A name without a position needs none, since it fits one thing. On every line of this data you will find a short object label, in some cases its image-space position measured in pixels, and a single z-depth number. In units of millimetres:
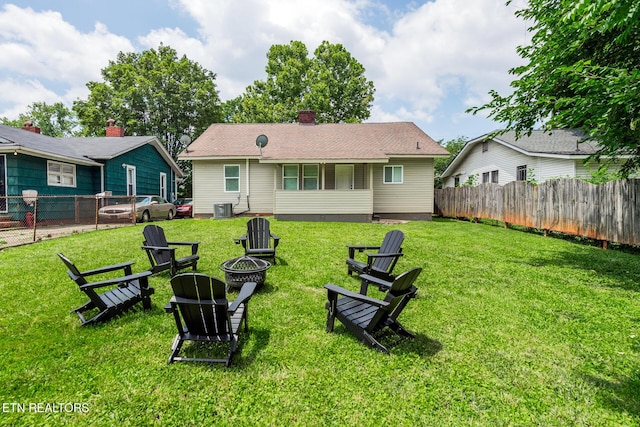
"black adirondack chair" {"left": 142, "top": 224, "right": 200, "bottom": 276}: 5250
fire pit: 4613
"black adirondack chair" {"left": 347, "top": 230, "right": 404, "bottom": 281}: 5074
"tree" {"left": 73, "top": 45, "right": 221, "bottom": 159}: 29031
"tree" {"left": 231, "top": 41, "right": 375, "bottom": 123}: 31469
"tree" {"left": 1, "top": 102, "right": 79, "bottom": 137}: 47406
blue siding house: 11852
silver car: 12623
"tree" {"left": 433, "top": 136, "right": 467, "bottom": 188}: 28742
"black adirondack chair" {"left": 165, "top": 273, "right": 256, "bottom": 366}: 2811
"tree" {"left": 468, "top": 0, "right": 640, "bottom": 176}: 5027
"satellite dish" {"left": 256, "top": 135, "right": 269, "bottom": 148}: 14909
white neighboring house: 14328
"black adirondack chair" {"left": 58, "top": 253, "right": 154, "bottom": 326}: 3592
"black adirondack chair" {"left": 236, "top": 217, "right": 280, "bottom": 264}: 6566
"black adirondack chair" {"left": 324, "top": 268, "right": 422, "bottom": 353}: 3113
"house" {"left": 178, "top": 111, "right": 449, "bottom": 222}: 14977
